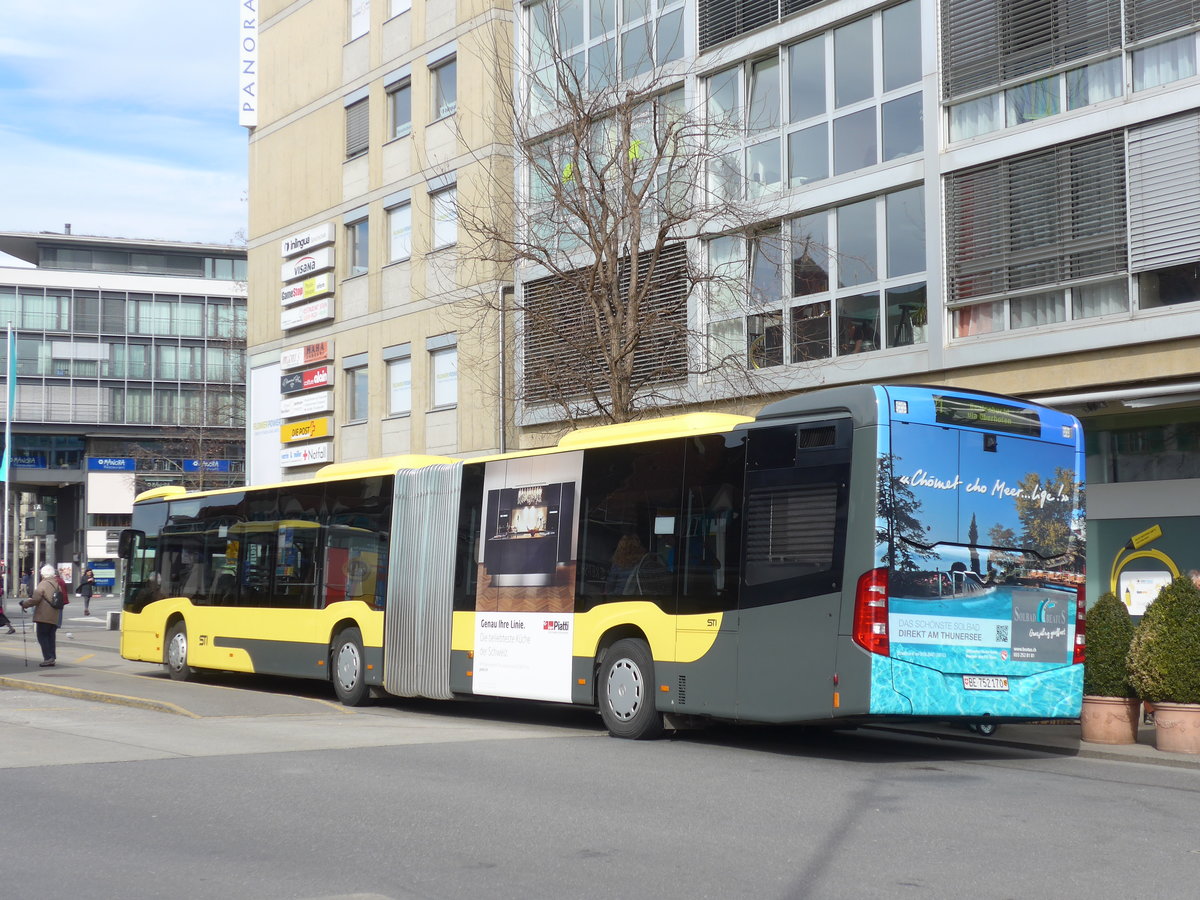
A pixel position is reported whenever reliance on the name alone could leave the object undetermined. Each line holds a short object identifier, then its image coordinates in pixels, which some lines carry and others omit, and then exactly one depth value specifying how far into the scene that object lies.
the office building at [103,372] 83.44
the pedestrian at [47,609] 24.22
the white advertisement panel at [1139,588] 18.64
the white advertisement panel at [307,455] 34.91
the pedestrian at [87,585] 57.81
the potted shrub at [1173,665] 12.90
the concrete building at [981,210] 17.70
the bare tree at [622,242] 19.69
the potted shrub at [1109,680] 13.52
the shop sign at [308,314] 34.62
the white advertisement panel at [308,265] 34.63
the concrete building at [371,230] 29.80
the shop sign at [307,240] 34.67
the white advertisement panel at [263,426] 37.25
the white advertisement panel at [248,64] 38.00
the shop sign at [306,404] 34.81
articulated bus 11.83
